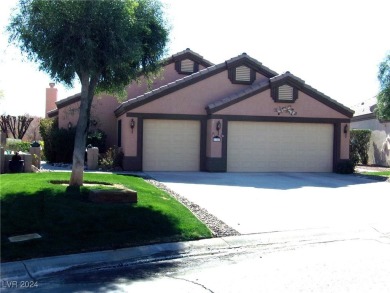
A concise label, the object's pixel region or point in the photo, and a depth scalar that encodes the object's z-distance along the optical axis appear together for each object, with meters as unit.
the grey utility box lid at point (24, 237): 8.07
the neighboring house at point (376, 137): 27.45
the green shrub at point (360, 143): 27.54
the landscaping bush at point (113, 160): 19.78
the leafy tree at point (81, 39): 10.27
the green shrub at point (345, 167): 21.42
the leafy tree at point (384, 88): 20.73
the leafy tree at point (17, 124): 35.09
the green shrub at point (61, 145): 21.94
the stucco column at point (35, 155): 17.77
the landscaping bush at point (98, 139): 22.42
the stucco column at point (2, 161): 15.19
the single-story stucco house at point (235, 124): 20.00
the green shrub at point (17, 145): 23.15
